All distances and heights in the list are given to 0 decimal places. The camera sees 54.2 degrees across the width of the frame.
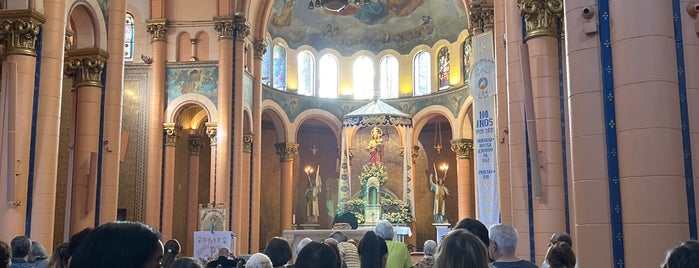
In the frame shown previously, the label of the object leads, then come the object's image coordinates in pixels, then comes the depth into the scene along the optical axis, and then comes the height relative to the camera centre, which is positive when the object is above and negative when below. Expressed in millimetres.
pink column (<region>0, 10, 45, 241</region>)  11492 +1807
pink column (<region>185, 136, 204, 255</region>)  25797 +409
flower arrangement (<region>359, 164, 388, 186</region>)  29094 +1157
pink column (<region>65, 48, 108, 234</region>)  14094 +1596
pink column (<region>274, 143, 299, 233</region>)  30141 +1237
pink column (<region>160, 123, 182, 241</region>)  22484 +756
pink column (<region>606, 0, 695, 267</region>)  5898 +568
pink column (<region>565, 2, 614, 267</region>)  6332 +503
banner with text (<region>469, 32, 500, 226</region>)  13500 +1459
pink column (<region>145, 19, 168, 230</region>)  22266 +2774
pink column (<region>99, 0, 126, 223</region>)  14555 +1944
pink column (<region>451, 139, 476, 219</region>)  28453 +1240
